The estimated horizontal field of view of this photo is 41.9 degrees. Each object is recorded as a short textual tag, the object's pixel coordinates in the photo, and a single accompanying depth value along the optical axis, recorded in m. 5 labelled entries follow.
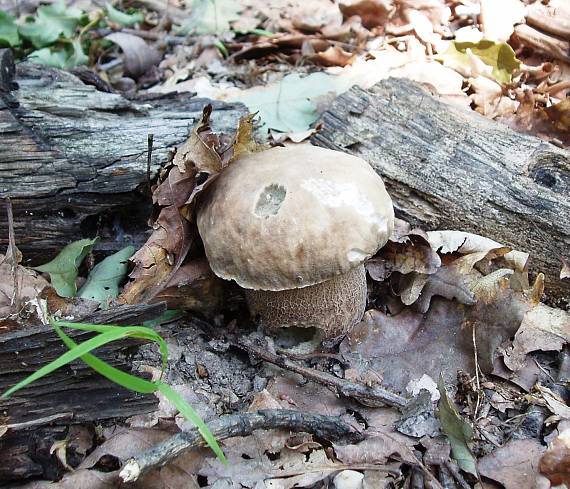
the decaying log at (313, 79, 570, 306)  0.41
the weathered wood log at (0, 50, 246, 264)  0.40
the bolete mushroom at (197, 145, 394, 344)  0.33
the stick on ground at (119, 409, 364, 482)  0.29
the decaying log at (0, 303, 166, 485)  0.31
